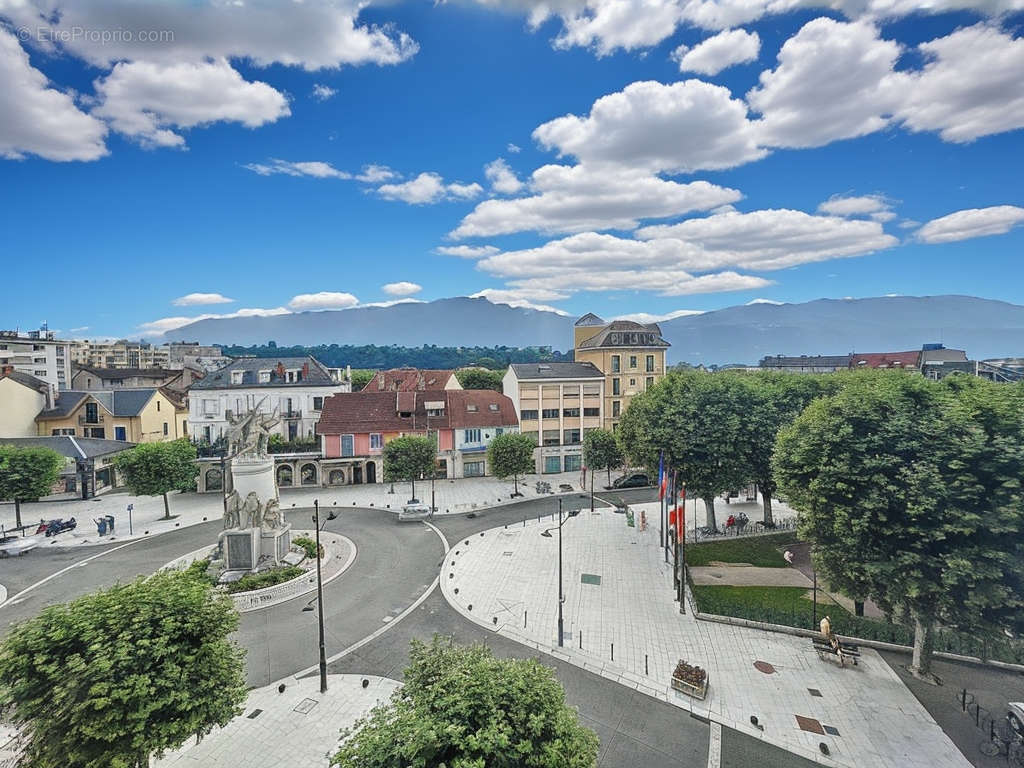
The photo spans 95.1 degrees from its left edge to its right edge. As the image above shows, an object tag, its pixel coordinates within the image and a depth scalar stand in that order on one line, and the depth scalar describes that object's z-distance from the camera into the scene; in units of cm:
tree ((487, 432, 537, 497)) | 5081
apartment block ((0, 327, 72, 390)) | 8212
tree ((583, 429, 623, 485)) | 5172
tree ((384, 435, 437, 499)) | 4866
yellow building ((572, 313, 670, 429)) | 6438
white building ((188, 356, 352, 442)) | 5647
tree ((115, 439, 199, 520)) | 4125
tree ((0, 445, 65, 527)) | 3869
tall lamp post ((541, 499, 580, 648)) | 2189
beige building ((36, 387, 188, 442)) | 5622
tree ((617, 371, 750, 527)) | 3256
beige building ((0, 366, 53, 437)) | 5168
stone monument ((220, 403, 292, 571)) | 2891
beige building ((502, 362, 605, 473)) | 6034
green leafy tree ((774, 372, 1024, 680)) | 1591
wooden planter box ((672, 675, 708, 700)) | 1819
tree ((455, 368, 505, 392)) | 10331
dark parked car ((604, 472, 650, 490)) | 5234
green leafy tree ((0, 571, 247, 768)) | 1112
